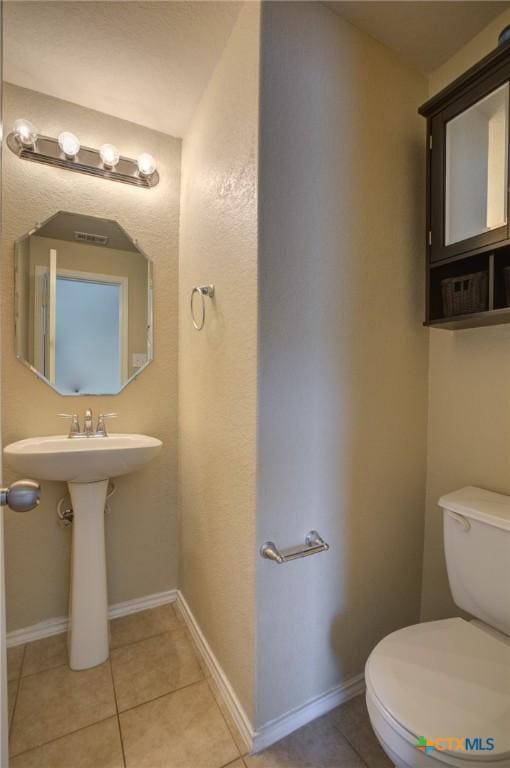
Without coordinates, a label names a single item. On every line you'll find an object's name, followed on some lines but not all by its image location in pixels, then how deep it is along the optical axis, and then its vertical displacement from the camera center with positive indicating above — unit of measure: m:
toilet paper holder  1.05 -0.54
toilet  0.75 -0.77
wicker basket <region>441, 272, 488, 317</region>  1.14 +0.30
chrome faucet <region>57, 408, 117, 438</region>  1.56 -0.22
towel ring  1.37 +0.34
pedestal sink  1.38 -0.69
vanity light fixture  1.44 +0.99
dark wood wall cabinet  1.07 +0.62
